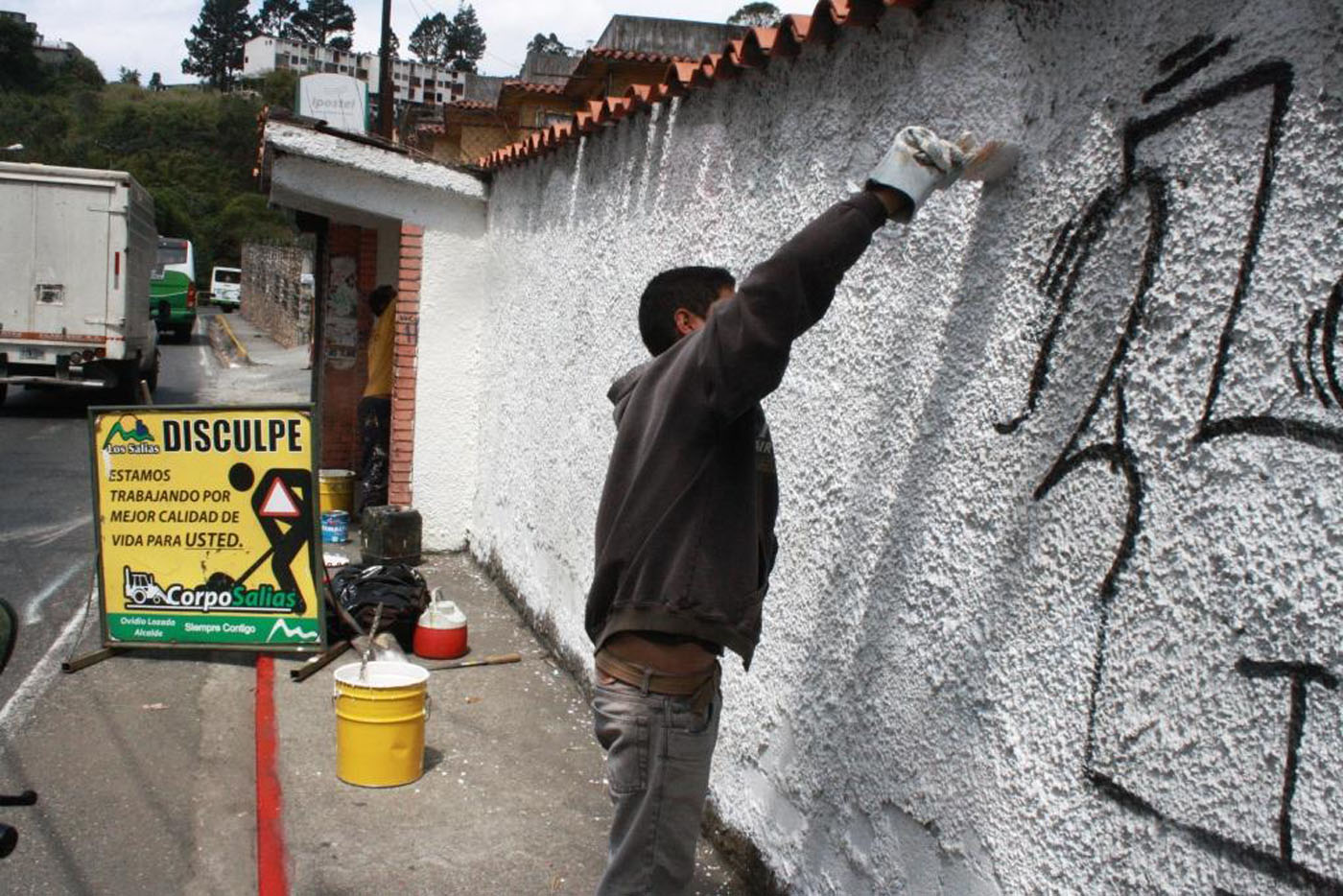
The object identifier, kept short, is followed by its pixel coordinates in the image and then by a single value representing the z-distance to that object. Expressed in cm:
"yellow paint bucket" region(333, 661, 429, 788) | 497
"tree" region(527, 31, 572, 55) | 6404
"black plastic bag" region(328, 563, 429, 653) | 698
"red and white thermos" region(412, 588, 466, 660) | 673
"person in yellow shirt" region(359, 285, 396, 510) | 1051
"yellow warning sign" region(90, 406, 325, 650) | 668
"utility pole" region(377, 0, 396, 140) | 2062
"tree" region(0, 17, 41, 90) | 10606
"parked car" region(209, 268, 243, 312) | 5600
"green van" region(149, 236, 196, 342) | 3328
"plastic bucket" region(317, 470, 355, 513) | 1056
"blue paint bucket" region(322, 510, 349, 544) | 988
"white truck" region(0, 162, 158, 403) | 1631
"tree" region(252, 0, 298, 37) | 14100
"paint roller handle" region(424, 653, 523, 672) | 667
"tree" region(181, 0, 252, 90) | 14212
